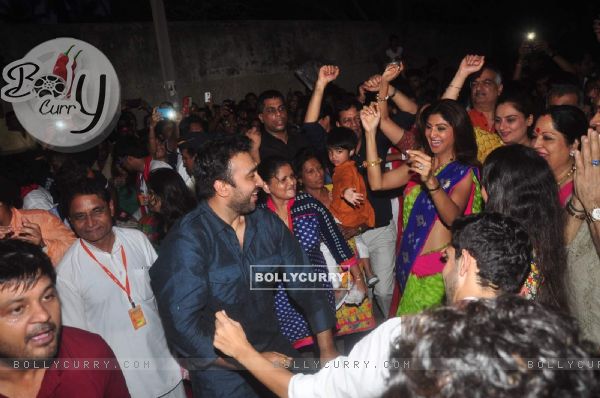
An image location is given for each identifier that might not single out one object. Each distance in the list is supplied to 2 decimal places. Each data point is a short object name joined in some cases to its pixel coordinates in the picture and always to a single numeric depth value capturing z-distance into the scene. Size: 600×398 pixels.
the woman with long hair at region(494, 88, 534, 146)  3.75
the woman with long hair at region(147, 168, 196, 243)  3.56
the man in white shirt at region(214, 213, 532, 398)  1.46
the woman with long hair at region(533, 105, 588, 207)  2.91
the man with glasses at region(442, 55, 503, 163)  4.36
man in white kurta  2.72
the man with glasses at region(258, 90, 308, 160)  4.77
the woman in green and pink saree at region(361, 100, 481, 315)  2.81
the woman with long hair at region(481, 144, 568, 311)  2.18
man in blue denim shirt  2.24
